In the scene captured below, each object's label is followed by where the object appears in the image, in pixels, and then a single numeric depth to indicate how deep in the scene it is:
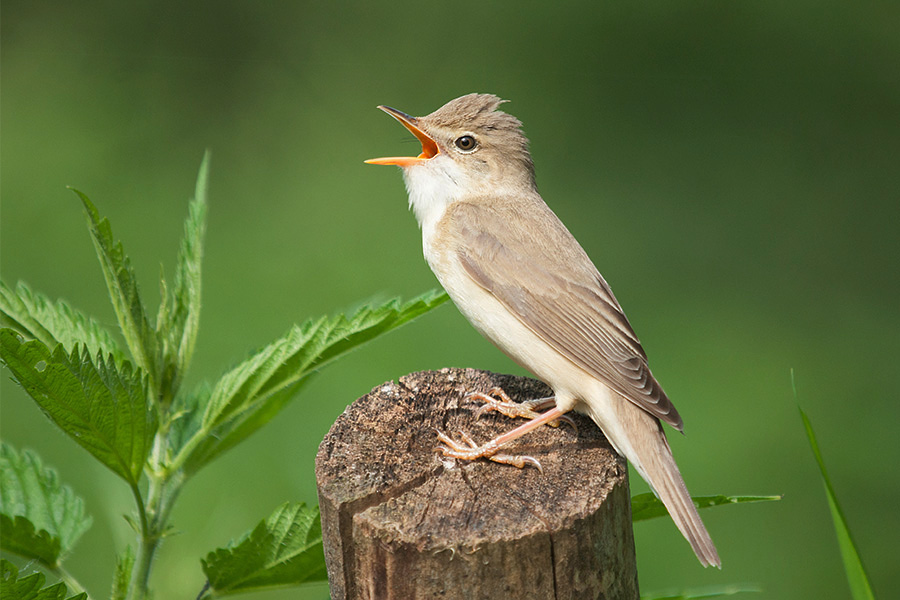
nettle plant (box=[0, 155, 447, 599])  4.38
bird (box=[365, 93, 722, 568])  6.08
